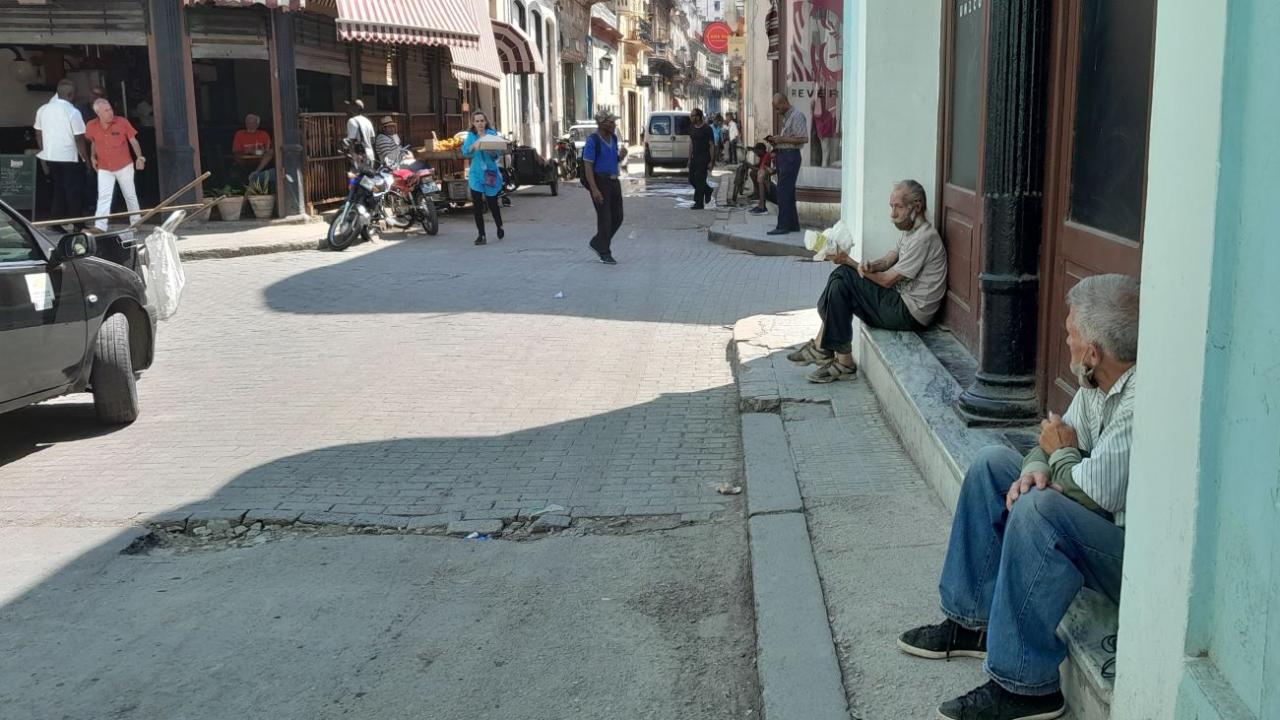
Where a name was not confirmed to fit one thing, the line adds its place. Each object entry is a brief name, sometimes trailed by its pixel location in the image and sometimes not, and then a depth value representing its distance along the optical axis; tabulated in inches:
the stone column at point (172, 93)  655.8
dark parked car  237.8
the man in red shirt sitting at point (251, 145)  723.4
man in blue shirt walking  575.2
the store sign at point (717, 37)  1873.8
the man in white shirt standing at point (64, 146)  626.2
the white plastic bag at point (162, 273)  319.4
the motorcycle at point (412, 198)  691.4
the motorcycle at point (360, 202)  623.5
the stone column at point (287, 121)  694.5
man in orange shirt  620.7
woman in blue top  642.2
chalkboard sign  641.6
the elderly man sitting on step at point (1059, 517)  116.7
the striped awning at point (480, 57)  903.1
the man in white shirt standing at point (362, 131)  677.9
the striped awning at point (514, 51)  1130.7
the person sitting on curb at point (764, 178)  784.9
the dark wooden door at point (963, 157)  255.6
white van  1411.2
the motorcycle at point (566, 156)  1205.7
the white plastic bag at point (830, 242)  287.6
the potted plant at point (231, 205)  697.6
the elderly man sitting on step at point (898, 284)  274.5
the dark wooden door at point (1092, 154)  167.8
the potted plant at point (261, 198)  703.1
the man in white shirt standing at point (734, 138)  1577.1
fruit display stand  826.8
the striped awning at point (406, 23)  716.7
